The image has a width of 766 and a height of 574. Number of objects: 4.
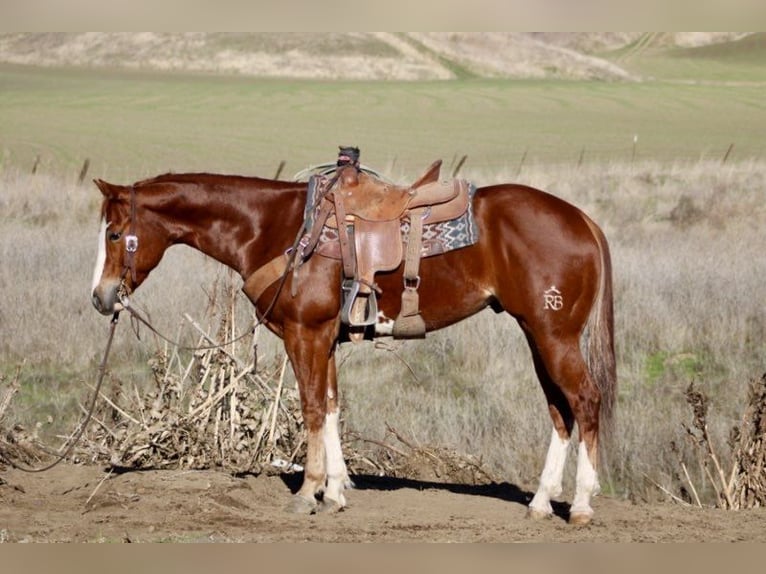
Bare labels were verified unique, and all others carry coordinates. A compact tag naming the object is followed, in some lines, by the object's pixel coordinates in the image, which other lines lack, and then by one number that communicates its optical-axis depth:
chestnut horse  15.16
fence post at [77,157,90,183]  51.93
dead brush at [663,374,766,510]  16.30
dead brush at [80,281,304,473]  17.42
